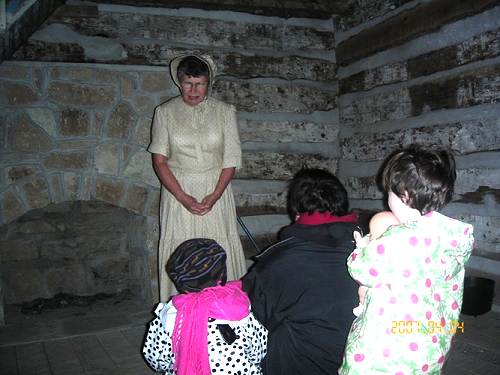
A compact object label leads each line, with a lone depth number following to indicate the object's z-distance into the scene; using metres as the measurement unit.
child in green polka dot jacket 1.33
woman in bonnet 3.01
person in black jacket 1.58
